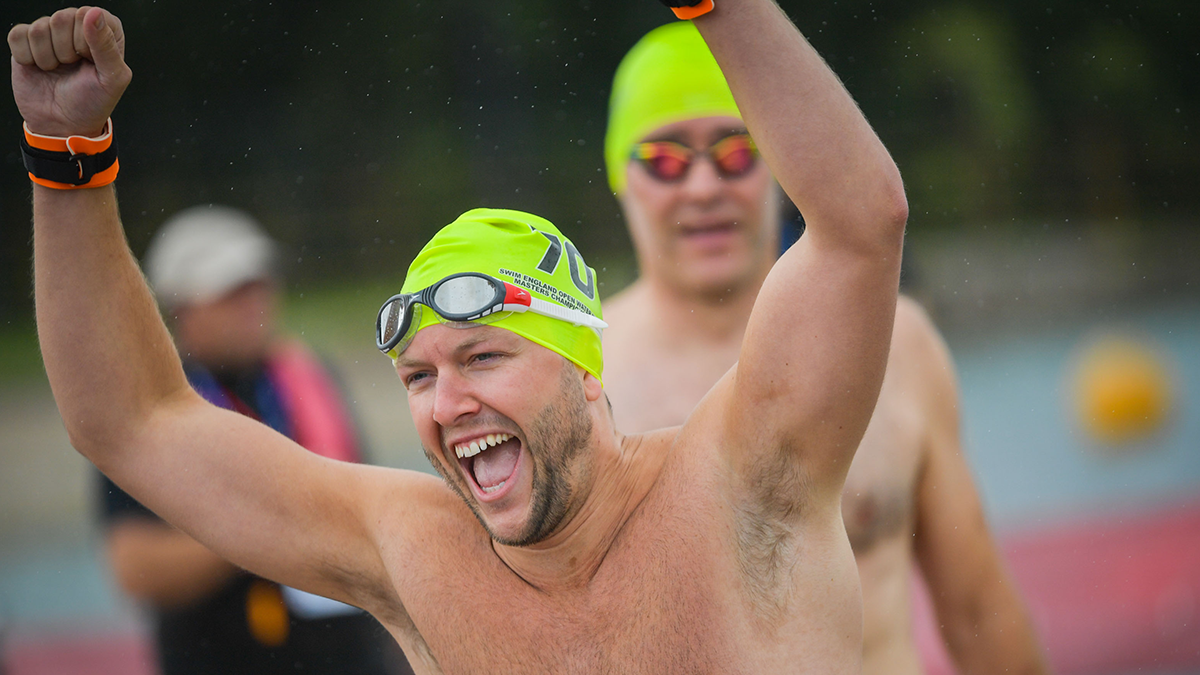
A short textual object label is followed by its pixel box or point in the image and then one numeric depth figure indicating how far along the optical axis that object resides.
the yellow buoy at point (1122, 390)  26.39
